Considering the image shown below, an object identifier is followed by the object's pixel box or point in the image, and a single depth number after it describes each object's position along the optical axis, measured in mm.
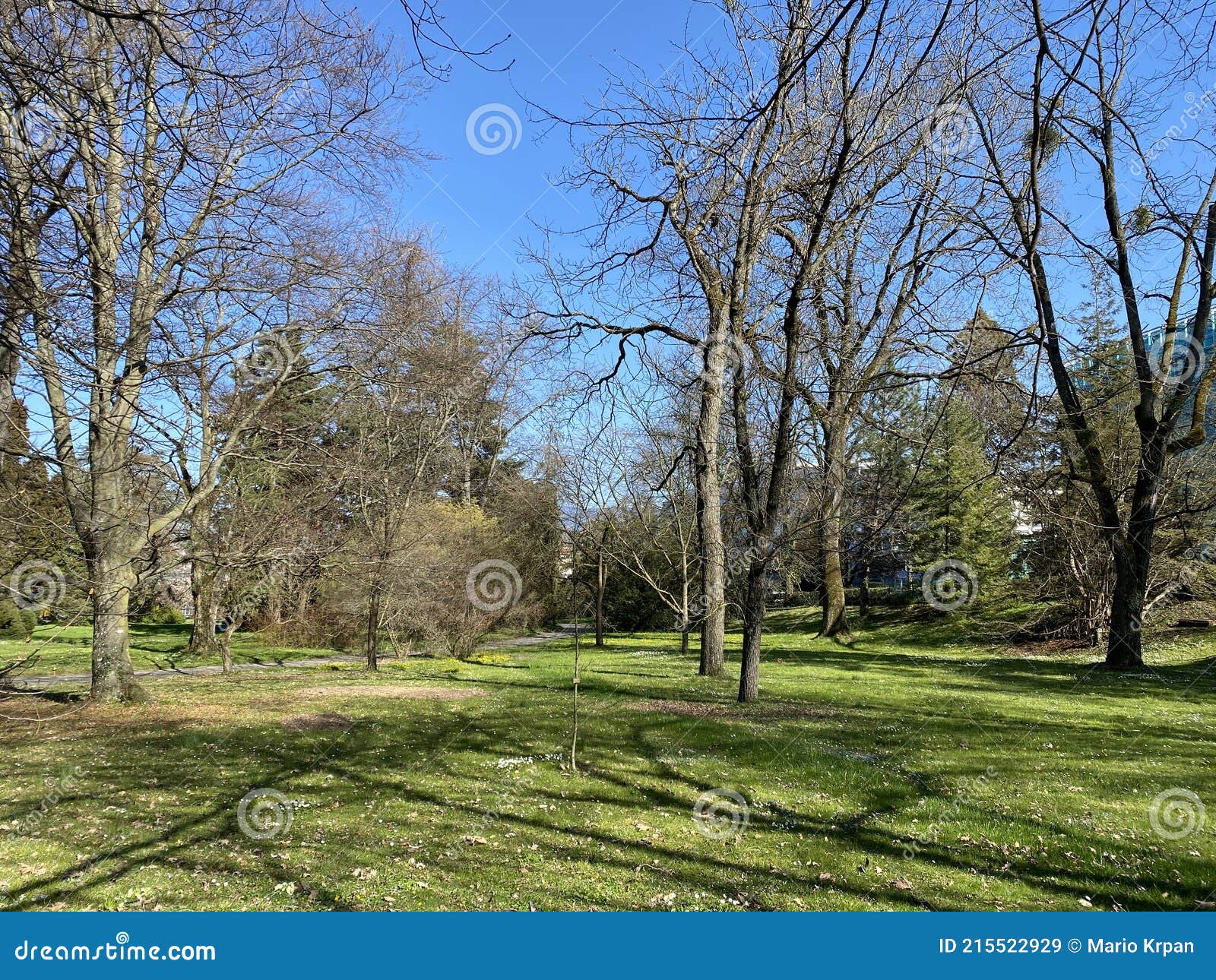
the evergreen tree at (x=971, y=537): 26938
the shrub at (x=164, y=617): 32812
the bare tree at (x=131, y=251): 3828
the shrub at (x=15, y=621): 22469
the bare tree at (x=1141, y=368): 11617
